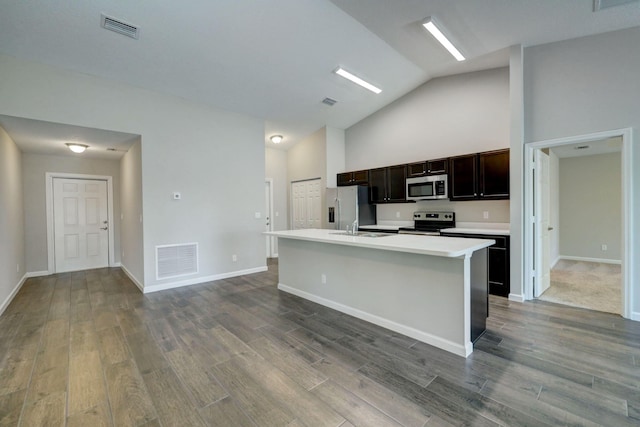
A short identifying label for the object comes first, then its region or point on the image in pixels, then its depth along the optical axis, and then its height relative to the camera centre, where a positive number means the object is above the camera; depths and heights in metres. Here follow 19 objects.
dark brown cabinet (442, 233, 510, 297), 3.97 -0.83
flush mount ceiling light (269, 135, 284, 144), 6.73 +1.76
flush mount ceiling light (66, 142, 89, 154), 4.71 +1.16
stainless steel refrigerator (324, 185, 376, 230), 5.95 +0.08
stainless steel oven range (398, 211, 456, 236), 5.06 -0.24
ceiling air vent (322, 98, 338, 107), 5.32 +2.09
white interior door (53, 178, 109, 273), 5.90 -0.20
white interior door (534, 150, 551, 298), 3.93 -0.21
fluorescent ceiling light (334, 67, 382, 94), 4.44 +2.19
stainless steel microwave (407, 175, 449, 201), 4.95 +0.39
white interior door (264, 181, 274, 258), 7.44 +0.13
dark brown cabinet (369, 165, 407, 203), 5.62 +0.53
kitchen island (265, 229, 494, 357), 2.46 -0.76
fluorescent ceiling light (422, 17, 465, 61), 3.32 +2.20
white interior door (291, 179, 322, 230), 6.84 +0.18
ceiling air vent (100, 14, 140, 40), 2.96 +2.03
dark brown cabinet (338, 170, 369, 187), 6.25 +0.75
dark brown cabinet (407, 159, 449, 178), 4.97 +0.76
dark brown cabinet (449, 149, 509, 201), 4.29 +0.52
